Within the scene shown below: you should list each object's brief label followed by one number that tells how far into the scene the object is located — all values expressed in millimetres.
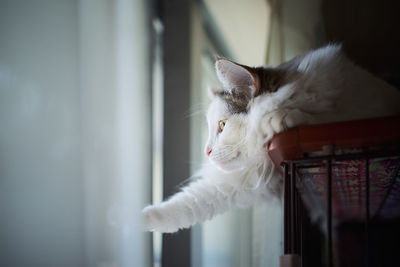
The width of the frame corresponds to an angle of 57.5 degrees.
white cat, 759
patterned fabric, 681
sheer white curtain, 809
